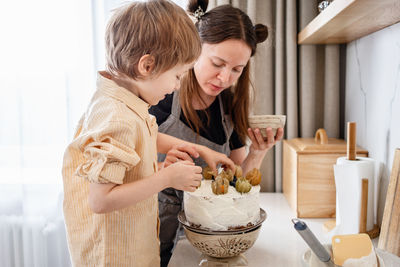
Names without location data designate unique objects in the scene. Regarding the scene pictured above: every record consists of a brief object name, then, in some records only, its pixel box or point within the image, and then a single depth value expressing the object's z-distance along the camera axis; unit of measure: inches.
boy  27.6
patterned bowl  31.9
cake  32.0
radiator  75.7
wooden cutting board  33.4
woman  44.2
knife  26.5
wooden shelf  33.8
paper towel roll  41.9
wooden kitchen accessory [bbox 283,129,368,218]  53.3
